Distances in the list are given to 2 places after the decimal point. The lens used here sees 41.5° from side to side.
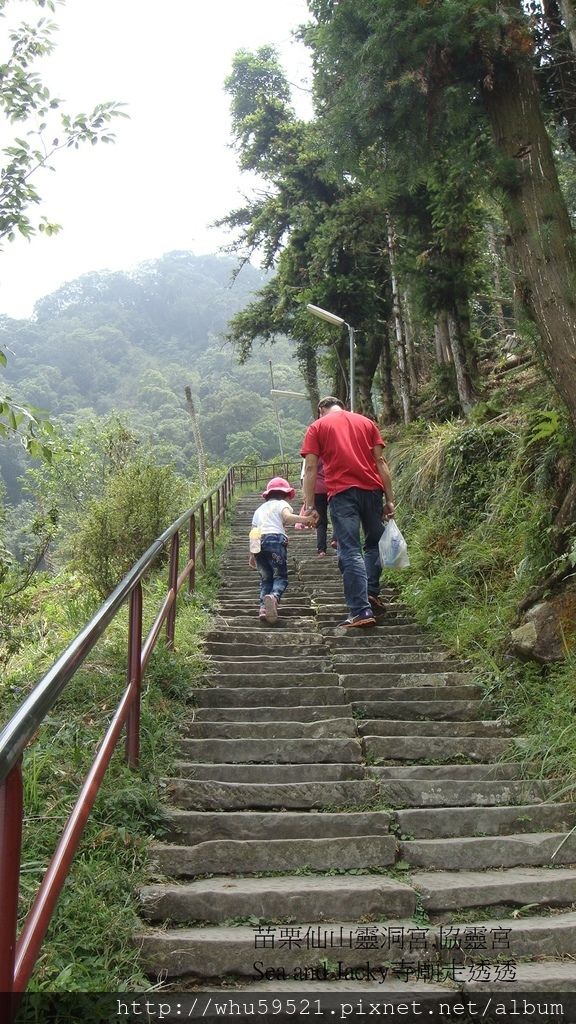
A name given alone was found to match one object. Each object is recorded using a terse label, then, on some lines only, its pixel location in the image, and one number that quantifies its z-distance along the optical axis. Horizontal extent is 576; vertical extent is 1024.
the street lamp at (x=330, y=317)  13.17
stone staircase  2.42
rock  4.36
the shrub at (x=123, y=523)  9.22
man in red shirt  5.61
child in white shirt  6.21
